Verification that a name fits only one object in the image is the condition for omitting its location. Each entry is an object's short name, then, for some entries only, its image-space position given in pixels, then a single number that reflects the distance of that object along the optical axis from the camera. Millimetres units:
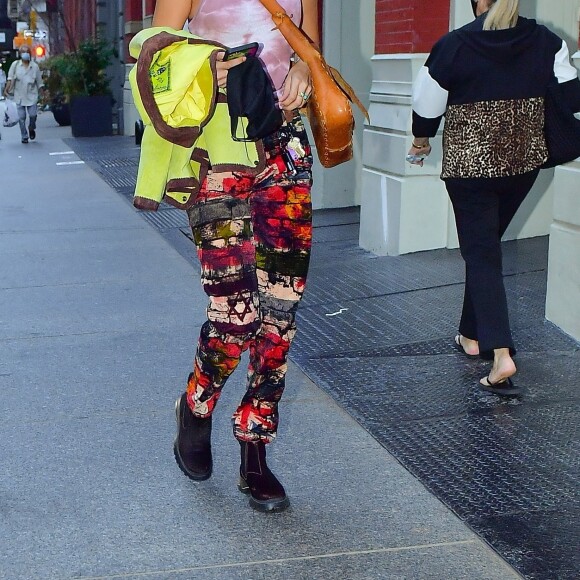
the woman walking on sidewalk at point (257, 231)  3301
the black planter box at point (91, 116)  22422
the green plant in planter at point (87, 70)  22953
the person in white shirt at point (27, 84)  21375
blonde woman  4664
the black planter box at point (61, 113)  26438
